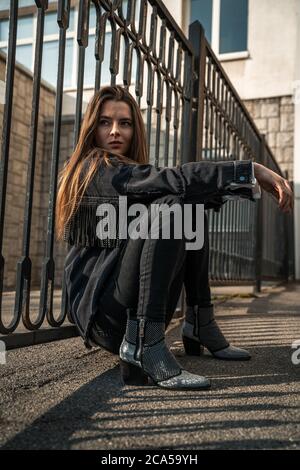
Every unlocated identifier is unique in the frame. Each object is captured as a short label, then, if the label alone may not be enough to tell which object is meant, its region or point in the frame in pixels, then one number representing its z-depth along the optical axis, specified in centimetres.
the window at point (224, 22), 868
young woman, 156
